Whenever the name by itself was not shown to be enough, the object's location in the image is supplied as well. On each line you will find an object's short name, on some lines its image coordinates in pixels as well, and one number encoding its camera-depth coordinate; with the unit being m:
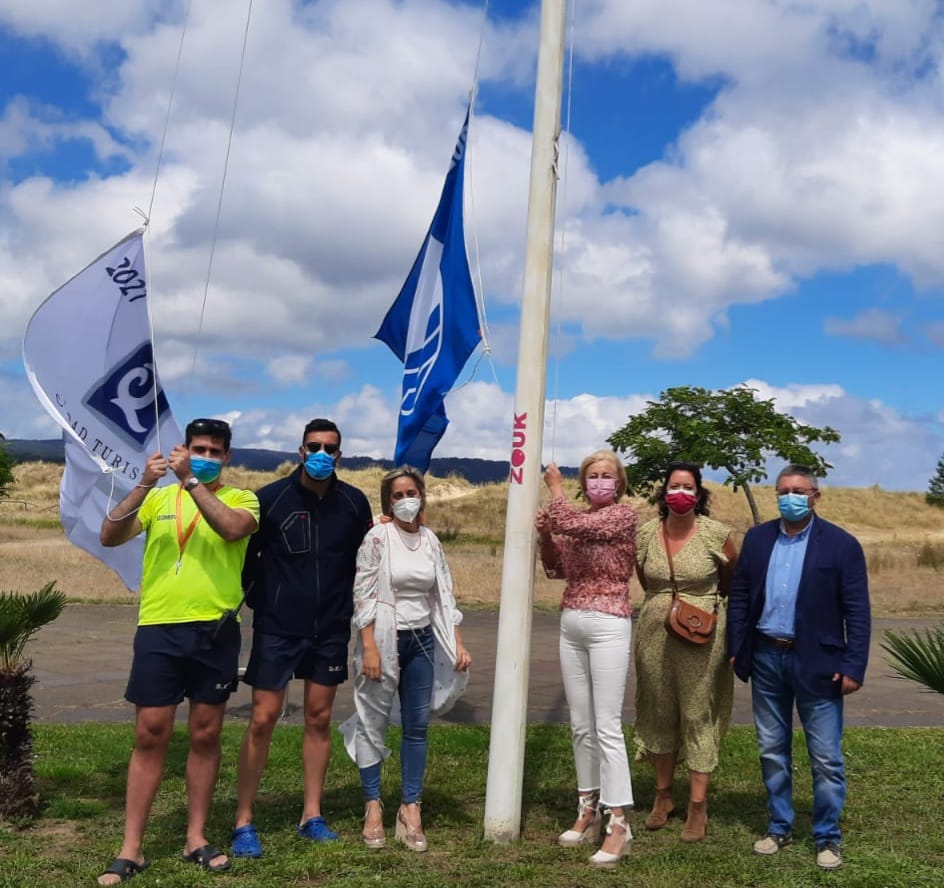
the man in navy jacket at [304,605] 5.55
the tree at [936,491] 65.62
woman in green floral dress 5.86
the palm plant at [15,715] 6.05
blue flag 6.33
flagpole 5.79
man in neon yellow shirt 5.17
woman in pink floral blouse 5.58
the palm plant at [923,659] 5.44
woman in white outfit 5.62
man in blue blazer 5.44
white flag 6.08
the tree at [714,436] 17.64
